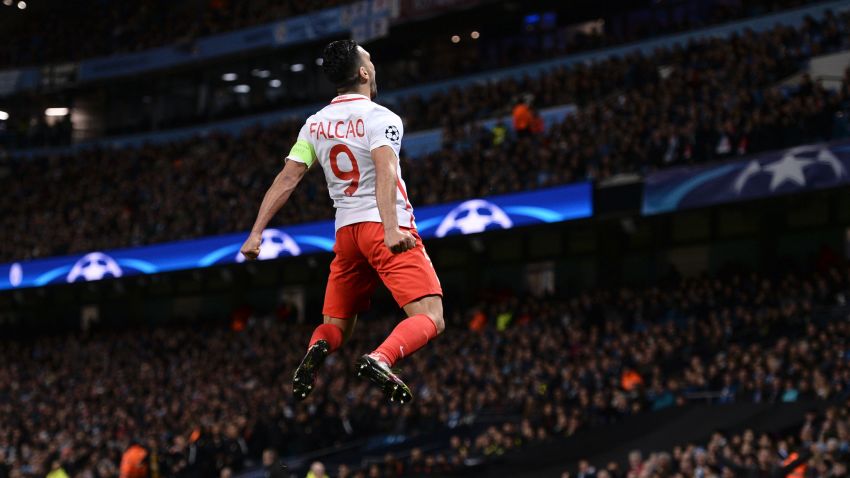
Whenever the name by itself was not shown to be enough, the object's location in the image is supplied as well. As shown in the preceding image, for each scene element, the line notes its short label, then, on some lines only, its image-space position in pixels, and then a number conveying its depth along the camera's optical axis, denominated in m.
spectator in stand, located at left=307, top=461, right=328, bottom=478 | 17.28
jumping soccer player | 6.50
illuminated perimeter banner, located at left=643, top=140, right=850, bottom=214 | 23.44
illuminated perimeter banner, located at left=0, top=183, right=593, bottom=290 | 27.62
